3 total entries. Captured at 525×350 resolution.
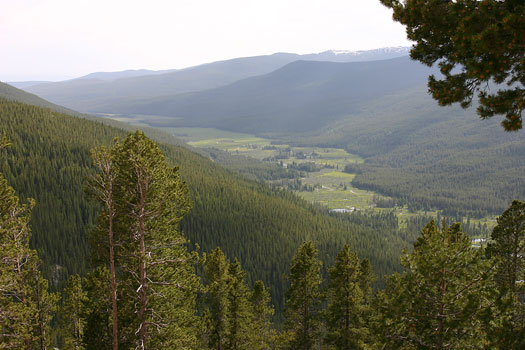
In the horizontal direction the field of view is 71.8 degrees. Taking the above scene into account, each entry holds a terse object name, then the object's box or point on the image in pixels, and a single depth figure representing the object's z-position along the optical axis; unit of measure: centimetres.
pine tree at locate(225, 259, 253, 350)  3206
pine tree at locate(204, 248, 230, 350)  3170
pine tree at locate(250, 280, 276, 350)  3607
